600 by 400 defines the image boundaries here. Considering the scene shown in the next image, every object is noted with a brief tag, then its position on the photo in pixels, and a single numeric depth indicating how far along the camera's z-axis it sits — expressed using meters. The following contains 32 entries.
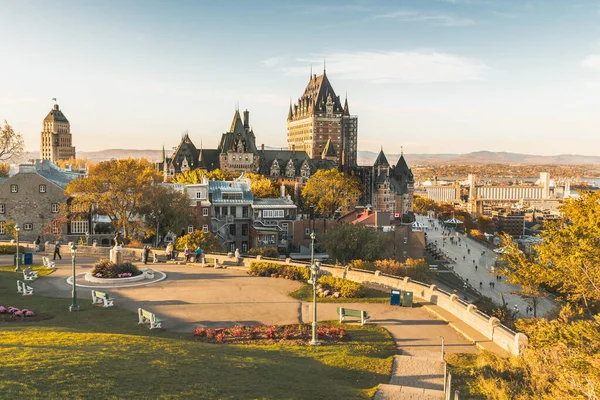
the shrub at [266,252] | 50.47
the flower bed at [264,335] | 20.40
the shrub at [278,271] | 33.19
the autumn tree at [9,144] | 49.34
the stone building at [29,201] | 55.25
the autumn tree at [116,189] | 46.50
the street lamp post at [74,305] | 24.19
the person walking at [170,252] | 39.47
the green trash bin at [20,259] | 35.50
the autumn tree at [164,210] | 48.62
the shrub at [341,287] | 28.61
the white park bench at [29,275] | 30.55
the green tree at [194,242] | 43.28
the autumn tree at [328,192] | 85.25
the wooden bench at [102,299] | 25.37
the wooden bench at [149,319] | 21.72
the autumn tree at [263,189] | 80.76
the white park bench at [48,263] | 35.25
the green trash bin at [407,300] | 26.42
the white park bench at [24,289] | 27.09
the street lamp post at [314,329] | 19.88
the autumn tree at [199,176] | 87.81
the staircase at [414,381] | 15.02
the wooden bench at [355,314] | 23.00
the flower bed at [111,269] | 31.42
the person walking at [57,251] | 37.69
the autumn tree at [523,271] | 32.19
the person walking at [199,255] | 38.44
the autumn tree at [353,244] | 55.25
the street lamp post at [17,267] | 33.47
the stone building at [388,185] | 115.25
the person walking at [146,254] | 38.09
